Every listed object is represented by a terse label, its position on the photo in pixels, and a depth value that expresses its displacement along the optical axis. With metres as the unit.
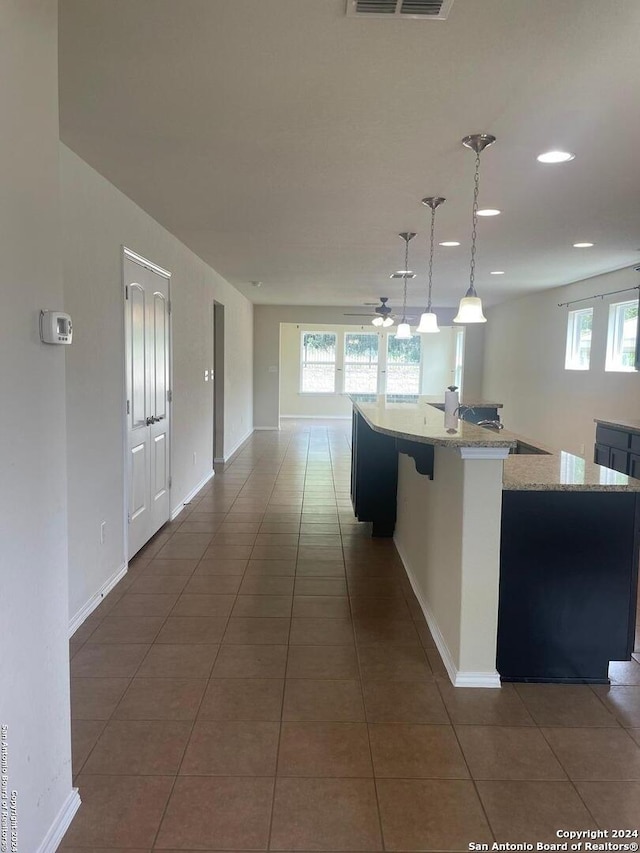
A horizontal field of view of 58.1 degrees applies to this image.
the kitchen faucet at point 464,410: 5.32
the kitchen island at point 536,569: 2.38
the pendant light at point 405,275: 4.58
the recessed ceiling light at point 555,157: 2.74
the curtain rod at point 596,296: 5.76
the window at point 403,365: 12.83
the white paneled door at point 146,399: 3.71
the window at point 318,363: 12.79
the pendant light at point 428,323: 4.11
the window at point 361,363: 12.75
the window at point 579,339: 6.81
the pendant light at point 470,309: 3.19
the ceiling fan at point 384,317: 6.94
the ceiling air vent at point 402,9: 1.61
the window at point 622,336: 5.83
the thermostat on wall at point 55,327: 1.50
